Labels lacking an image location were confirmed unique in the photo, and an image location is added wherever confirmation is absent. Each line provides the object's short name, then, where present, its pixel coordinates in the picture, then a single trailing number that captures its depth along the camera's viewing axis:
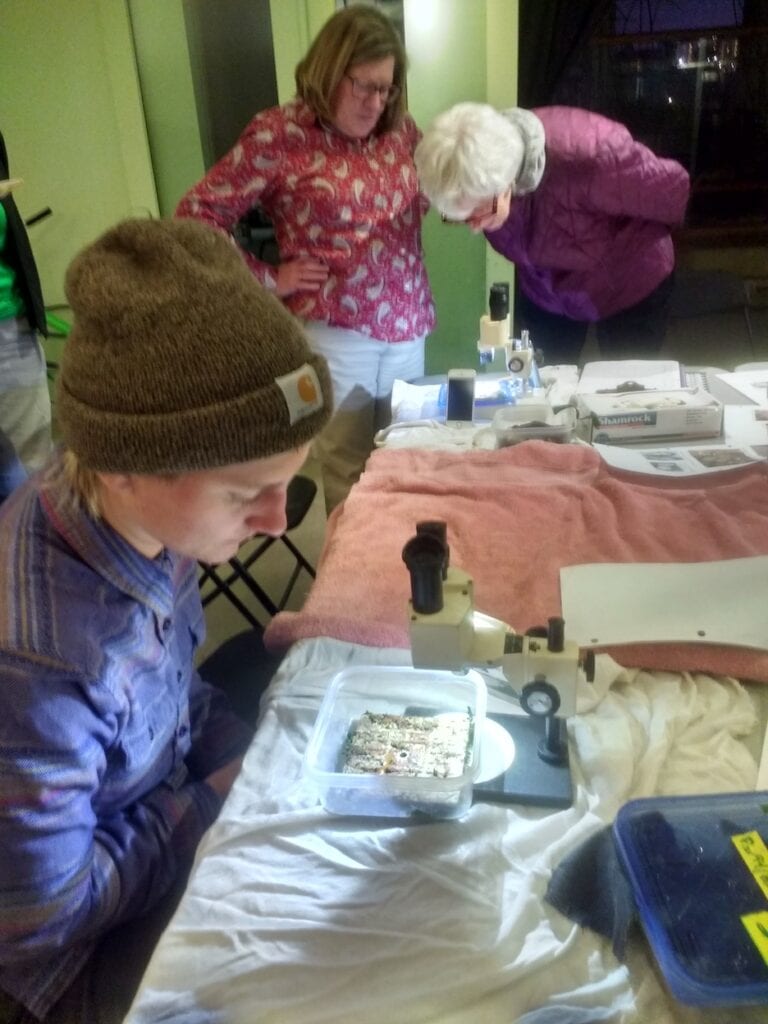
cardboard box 1.76
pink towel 1.14
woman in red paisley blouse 1.94
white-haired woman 1.85
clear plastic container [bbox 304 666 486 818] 0.82
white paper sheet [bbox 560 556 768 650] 1.08
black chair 2.09
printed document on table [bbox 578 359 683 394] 2.03
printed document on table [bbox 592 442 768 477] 1.61
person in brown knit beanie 0.72
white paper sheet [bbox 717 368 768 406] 1.98
